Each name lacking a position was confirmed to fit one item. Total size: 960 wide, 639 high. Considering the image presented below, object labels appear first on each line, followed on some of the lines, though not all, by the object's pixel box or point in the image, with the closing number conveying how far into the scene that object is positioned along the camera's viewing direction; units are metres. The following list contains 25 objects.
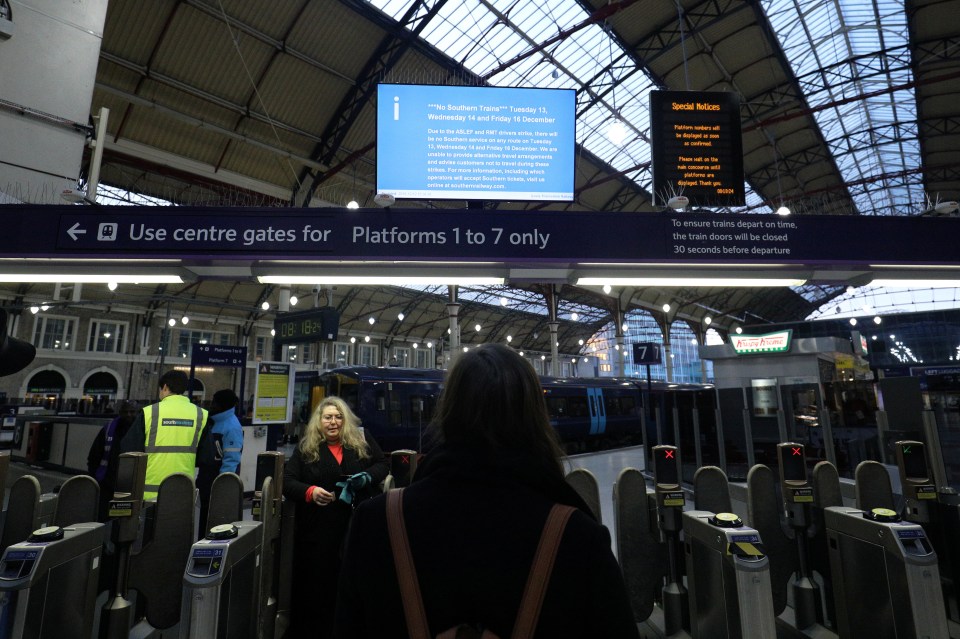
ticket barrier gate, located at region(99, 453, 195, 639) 3.62
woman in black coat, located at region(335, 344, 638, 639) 0.96
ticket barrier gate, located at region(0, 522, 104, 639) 2.60
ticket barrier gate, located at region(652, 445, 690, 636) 3.78
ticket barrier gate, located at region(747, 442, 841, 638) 3.85
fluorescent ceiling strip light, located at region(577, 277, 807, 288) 3.66
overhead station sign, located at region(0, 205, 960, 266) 3.23
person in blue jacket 5.09
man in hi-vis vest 3.88
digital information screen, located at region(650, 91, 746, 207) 4.78
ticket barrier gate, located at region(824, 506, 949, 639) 3.12
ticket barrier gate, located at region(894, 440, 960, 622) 3.81
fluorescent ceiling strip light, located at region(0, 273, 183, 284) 3.51
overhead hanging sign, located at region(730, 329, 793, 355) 11.07
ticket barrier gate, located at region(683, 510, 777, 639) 2.94
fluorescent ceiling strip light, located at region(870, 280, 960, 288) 3.81
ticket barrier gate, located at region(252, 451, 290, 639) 3.50
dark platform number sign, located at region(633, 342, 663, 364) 7.46
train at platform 10.16
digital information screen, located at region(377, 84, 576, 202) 3.96
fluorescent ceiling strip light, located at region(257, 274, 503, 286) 3.63
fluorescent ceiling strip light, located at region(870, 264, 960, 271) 3.45
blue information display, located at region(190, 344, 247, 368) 8.80
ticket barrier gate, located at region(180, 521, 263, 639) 2.64
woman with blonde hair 3.09
